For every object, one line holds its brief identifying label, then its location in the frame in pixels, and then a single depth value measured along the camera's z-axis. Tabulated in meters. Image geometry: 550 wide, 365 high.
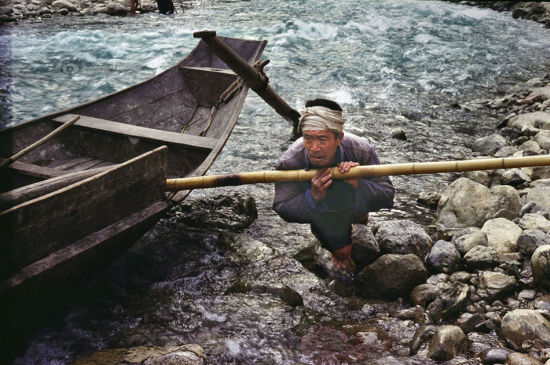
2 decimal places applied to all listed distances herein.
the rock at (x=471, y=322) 3.43
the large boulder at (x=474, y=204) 4.80
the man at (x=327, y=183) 3.22
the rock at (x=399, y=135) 7.83
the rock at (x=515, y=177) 5.68
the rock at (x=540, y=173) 5.57
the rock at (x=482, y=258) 4.00
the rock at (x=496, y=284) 3.70
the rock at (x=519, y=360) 2.91
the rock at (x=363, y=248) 4.13
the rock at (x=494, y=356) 3.07
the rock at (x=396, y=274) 3.89
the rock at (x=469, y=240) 4.23
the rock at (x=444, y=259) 4.05
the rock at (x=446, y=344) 3.15
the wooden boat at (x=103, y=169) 3.06
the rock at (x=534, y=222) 4.32
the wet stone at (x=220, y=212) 5.25
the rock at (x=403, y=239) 4.23
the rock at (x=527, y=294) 3.65
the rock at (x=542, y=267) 3.63
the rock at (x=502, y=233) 4.21
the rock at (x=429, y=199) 5.56
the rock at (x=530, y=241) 4.03
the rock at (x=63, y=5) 19.17
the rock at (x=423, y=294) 3.75
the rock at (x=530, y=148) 6.30
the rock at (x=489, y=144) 7.14
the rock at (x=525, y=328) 3.12
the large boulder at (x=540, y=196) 4.77
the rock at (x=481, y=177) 5.96
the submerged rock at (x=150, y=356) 3.12
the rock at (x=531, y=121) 7.64
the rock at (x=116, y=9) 18.77
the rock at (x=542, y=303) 3.46
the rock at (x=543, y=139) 6.60
